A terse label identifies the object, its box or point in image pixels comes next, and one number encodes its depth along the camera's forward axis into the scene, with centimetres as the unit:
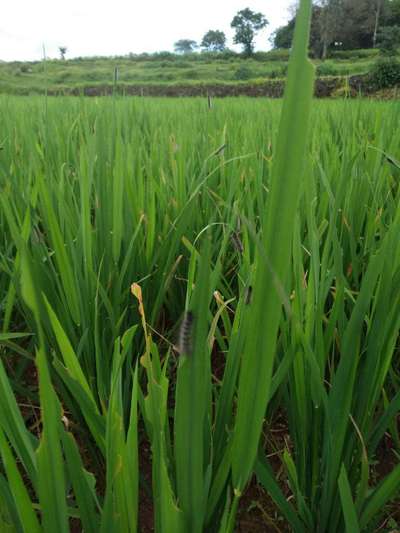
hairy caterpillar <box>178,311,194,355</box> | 17
